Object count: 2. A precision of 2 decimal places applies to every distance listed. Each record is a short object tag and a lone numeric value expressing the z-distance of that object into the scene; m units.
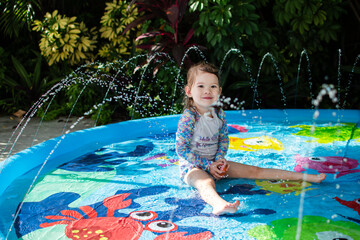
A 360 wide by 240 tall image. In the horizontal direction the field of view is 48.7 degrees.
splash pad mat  2.11
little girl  2.71
